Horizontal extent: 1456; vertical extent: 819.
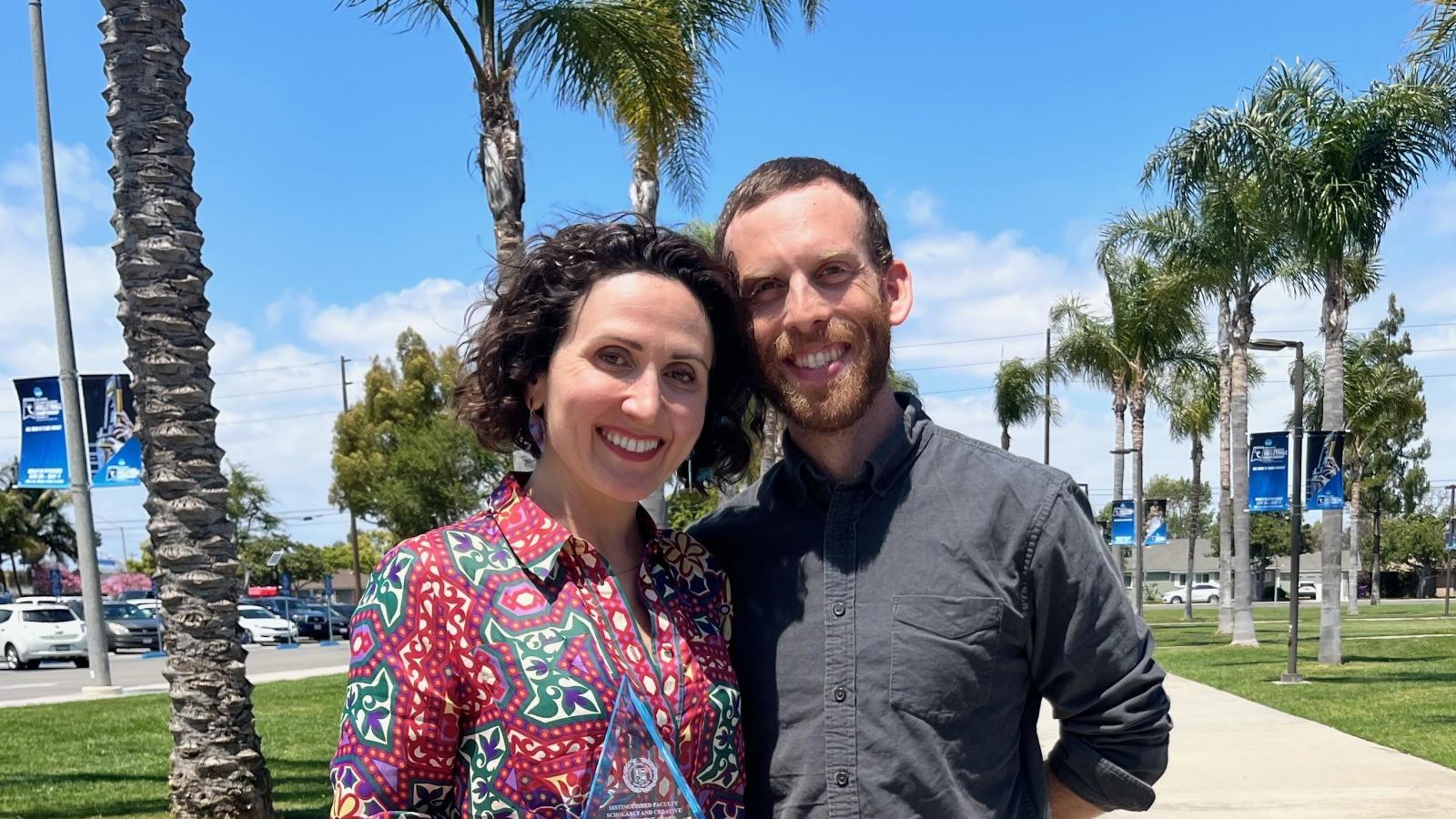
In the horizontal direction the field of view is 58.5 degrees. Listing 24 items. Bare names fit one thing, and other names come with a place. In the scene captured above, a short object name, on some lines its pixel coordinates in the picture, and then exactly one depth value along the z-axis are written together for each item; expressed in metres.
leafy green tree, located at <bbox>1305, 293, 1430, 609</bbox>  41.59
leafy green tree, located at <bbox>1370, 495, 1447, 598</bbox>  72.12
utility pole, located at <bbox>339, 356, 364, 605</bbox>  44.43
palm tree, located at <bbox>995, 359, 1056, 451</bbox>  41.66
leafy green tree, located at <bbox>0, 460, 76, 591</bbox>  60.66
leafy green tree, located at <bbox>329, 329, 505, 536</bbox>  38.56
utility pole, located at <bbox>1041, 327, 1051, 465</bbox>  42.04
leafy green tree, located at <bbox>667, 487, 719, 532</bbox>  28.69
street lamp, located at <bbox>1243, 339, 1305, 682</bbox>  17.05
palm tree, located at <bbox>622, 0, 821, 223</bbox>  10.98
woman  1.95
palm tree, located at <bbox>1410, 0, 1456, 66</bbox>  12.60
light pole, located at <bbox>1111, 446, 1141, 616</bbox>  31.67
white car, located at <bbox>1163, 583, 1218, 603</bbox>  75.93
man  2.29
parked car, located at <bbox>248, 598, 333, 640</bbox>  40.53
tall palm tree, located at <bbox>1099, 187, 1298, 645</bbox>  19.98
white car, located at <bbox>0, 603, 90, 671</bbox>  26.69
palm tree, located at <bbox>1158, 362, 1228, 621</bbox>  40.07
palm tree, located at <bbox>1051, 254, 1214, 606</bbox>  29.50
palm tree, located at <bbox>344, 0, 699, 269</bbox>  9.65
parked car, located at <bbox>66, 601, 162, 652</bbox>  32.38
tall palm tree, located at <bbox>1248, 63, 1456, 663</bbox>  17.16
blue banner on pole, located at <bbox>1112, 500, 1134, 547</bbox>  32.66
